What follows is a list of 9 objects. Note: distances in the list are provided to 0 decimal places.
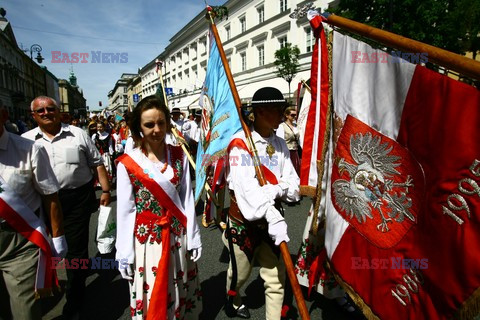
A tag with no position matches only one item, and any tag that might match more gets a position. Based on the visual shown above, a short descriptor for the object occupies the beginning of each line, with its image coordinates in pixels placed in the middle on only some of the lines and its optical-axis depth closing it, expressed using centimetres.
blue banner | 292
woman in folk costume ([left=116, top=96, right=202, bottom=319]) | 210
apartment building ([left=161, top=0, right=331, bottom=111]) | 2270
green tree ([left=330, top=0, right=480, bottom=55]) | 1237
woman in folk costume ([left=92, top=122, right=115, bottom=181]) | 874
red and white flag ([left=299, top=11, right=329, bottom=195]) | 217
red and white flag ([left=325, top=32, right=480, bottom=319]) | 135
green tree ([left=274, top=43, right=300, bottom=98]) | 1719
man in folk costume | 217
